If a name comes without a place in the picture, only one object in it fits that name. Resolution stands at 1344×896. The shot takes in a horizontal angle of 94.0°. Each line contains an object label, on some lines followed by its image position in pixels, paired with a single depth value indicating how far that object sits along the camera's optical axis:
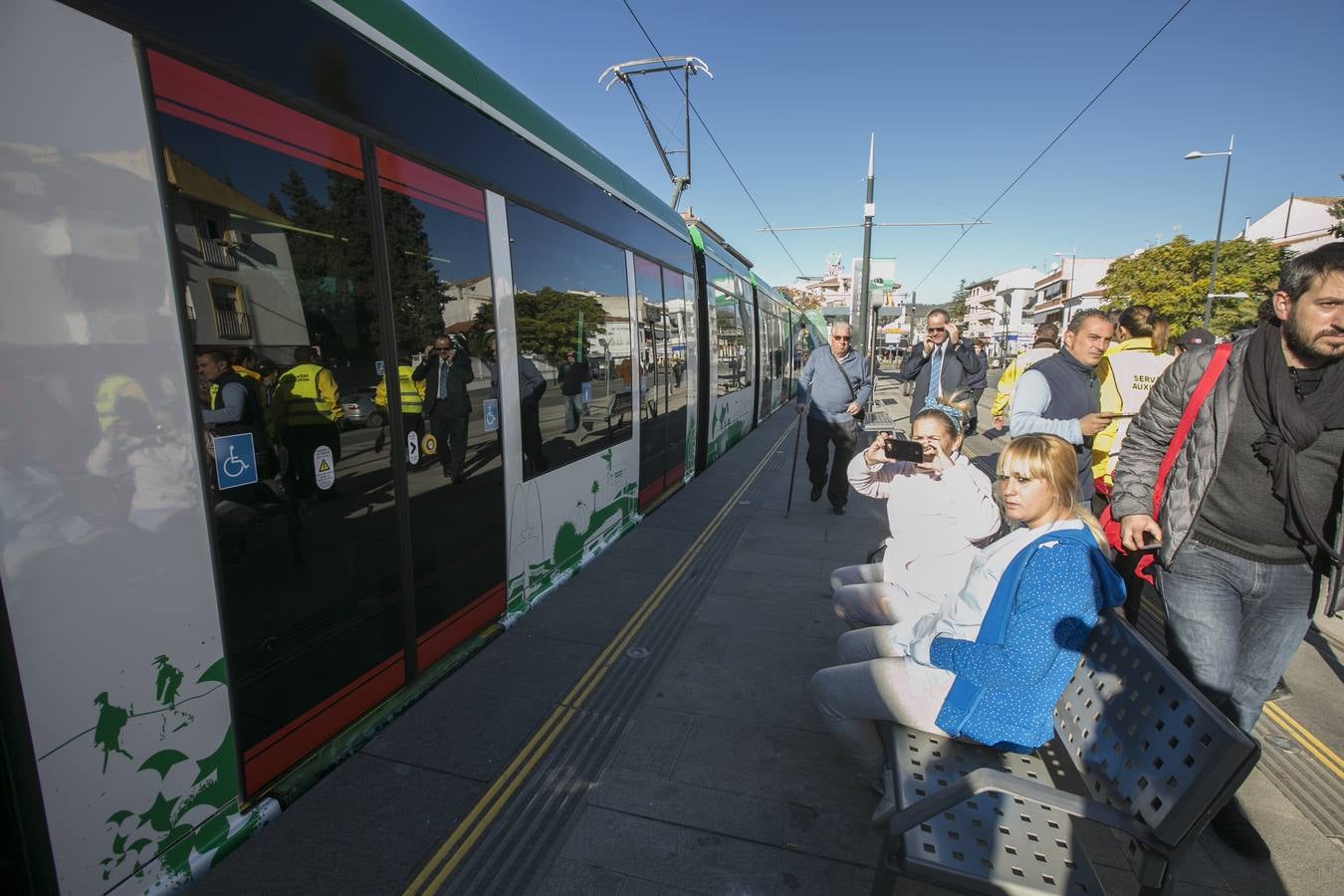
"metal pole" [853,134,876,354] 13.56
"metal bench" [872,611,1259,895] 1.53
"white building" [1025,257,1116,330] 65.50
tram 1.53
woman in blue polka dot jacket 1.92
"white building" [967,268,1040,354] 79.15
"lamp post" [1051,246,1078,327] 69.49
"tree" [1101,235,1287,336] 33.66
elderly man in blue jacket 6.62
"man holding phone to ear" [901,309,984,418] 7.46
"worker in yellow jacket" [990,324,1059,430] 6.34
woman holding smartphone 2.99
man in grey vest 3.75
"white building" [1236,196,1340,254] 49.59
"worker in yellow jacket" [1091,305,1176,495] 3.80
